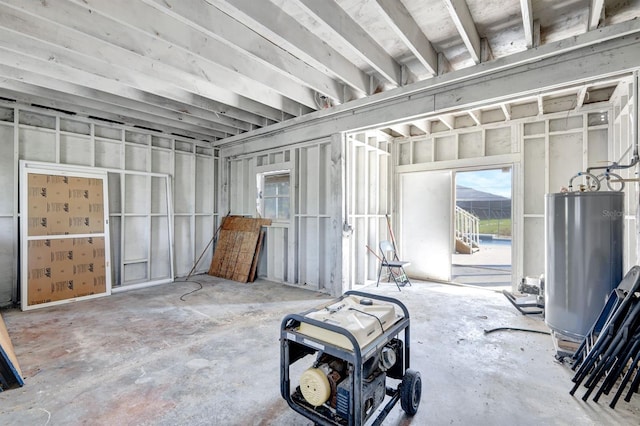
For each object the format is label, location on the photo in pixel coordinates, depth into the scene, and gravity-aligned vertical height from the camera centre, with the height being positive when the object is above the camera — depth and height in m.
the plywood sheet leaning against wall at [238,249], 5.59 -0.73
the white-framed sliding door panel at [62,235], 3.93 -0.33
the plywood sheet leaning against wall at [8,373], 2.14 -1.19
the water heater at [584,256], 2.46 -0.38
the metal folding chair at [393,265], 4.95 -0.93
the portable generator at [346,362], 1.46 -0.85
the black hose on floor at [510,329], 3.16 -1.29
